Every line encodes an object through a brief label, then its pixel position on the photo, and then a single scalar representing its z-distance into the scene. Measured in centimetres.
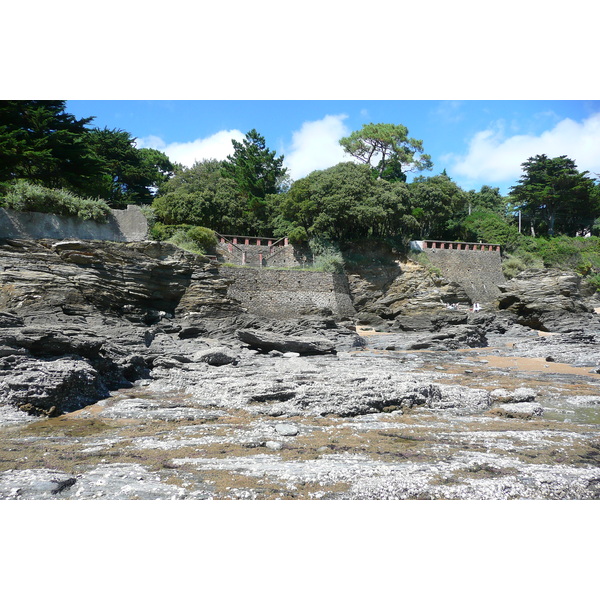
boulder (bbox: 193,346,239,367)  962
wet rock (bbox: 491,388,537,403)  614
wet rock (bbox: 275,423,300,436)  463
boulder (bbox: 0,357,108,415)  559
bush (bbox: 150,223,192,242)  2232
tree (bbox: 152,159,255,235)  2447
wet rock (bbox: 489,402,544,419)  539
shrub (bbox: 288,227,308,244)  2480
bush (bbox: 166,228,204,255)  2058
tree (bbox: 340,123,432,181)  3128
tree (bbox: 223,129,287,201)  2931
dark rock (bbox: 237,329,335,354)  1184
